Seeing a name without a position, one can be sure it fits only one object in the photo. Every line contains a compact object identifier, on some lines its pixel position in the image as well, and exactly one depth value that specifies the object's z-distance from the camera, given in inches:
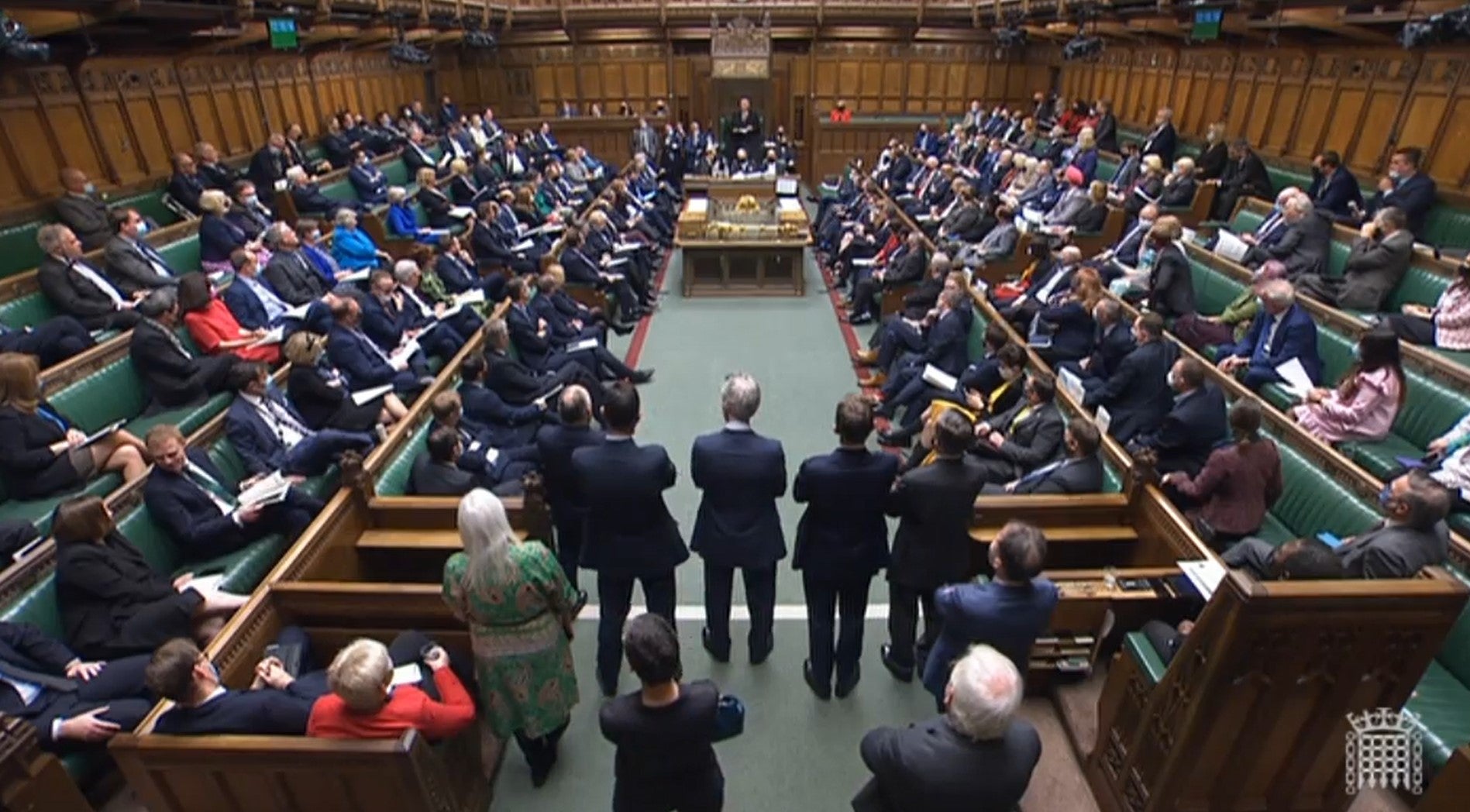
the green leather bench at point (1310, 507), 126.8
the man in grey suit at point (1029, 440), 156.3
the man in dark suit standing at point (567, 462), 125.9
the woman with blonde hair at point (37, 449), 136.0
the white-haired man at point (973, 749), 67.0
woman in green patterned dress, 91.7
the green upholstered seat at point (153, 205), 305.1
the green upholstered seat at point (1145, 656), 95.3
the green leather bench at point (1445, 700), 92.0
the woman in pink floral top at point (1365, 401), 147.2
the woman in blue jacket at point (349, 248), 280.5
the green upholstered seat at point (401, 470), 144.9
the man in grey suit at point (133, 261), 214.1
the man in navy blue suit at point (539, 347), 227.5
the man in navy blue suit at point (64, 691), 94.1
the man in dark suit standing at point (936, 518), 111.5
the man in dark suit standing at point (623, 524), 113.0
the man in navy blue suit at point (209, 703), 78.0
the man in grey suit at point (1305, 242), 234.4
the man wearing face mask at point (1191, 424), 147.2
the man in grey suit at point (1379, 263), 209.5
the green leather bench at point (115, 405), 161.0
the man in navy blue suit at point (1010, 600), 89.0
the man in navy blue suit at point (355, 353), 187.5
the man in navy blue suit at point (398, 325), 213.0
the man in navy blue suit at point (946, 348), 213.6
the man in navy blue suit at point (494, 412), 188.9
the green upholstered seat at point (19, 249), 234.8
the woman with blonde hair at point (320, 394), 166.7
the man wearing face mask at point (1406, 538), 96.7
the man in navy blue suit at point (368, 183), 384.2
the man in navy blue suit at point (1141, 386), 165.3
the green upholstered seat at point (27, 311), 188.7
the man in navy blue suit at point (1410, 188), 243.3
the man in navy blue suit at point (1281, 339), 179.6
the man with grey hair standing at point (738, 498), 115.8
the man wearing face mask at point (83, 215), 241.6
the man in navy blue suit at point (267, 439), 153.9
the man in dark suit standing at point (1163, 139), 402.3
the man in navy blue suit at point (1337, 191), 275.6
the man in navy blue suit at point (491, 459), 167.9
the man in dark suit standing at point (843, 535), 113.3
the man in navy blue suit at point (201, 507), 128.6
